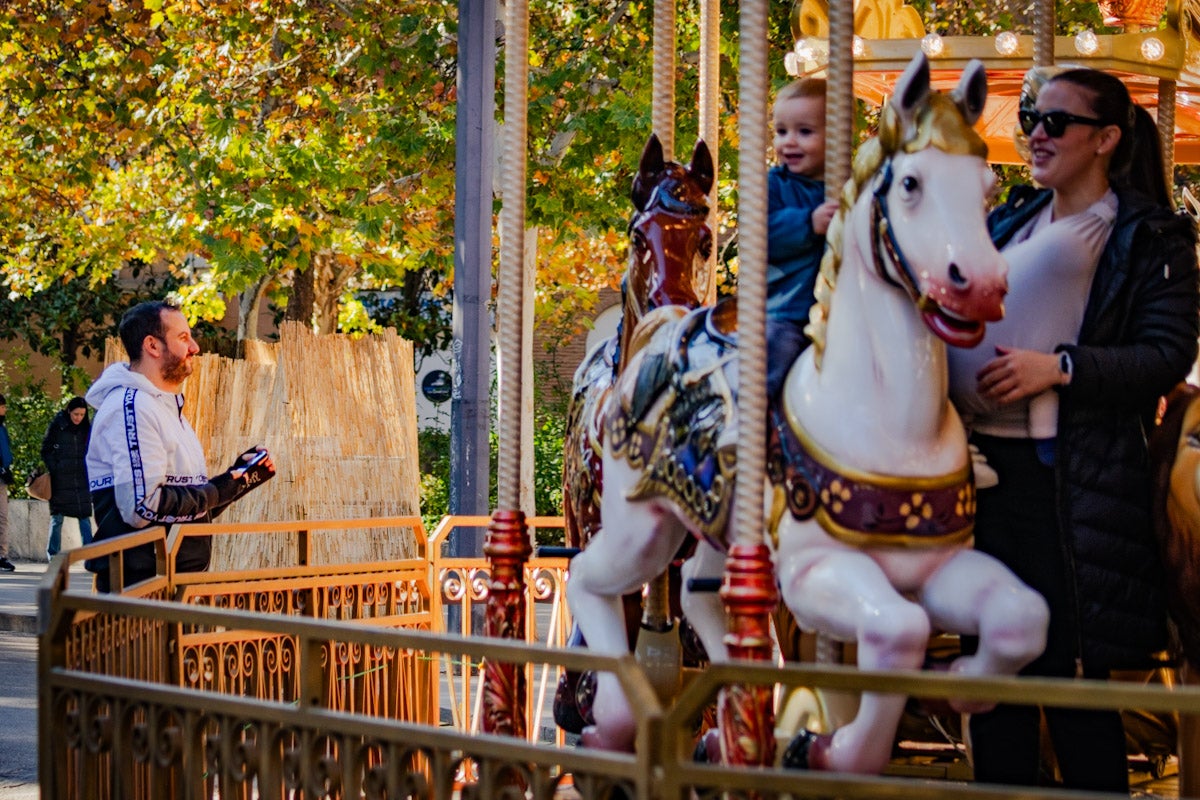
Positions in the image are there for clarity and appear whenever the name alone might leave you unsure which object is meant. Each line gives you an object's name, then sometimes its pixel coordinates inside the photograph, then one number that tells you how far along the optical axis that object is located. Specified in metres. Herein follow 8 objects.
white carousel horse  7.59
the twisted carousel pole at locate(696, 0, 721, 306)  11.96
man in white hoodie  14.02
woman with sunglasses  8.53
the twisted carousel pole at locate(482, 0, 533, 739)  10.70
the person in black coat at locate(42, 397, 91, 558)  33.44
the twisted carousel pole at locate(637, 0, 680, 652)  11.06
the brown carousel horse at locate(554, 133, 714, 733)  10.47
